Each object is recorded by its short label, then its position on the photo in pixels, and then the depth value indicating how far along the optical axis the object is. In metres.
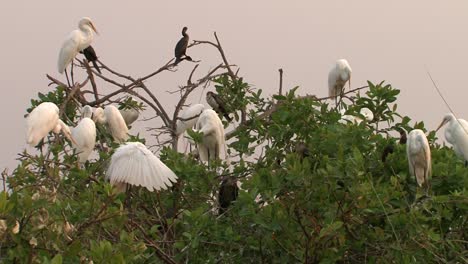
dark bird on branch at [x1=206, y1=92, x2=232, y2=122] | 14.00
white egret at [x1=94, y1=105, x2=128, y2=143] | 14.47
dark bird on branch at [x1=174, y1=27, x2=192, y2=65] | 15.80
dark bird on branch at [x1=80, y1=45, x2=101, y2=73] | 17.37
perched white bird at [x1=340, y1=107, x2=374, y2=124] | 10.21
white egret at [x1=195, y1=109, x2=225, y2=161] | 12.45
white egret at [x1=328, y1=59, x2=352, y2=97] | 18.19
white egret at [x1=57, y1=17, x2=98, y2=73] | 16.92
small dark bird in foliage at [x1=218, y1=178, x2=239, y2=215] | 9.93
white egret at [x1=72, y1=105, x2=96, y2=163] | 12.95
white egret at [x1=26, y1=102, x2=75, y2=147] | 12.31
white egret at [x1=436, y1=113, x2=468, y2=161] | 10.59
